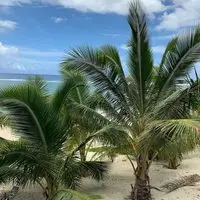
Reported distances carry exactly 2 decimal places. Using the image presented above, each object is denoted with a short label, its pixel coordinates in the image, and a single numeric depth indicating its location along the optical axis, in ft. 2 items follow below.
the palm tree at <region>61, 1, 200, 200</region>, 17.03
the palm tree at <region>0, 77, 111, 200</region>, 14.75
